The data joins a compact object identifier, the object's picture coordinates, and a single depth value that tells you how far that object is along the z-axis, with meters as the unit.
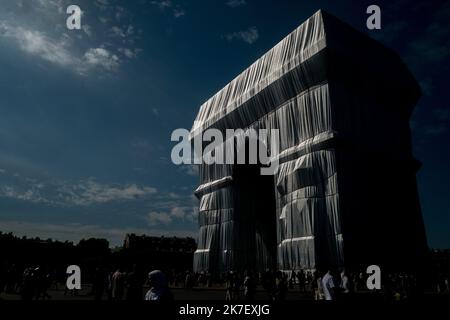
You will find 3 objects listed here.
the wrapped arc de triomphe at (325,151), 26.09
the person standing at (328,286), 9.24
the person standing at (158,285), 5.33
